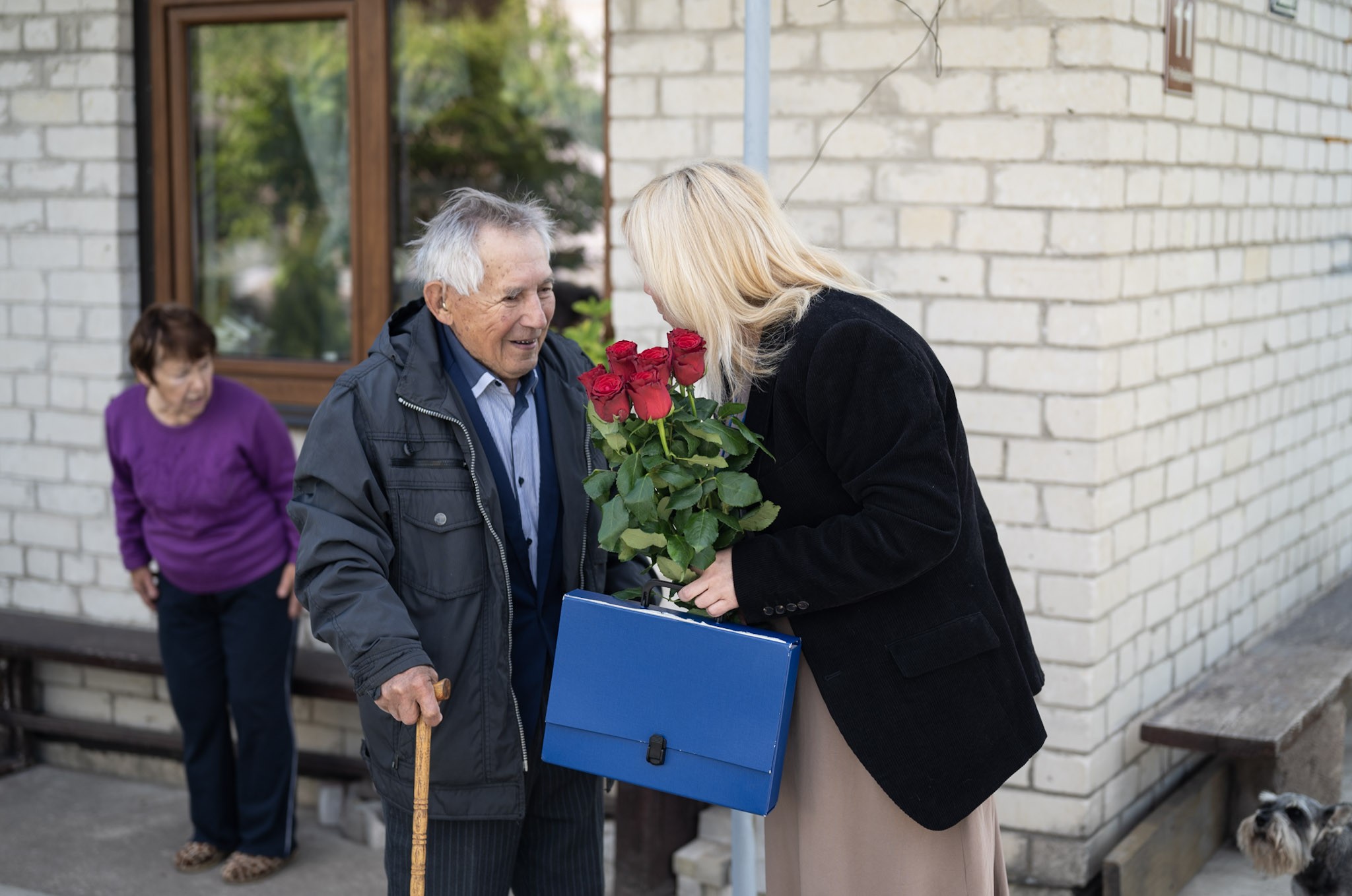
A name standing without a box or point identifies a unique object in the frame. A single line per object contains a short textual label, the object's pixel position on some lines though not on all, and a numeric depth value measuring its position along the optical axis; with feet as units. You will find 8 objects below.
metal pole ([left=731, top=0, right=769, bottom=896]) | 9.80
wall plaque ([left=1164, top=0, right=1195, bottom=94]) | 12.94
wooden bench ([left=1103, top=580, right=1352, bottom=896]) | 13.00
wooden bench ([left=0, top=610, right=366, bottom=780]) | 15.96
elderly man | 8.54
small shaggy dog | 12.00
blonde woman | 7.45
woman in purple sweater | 14.37
